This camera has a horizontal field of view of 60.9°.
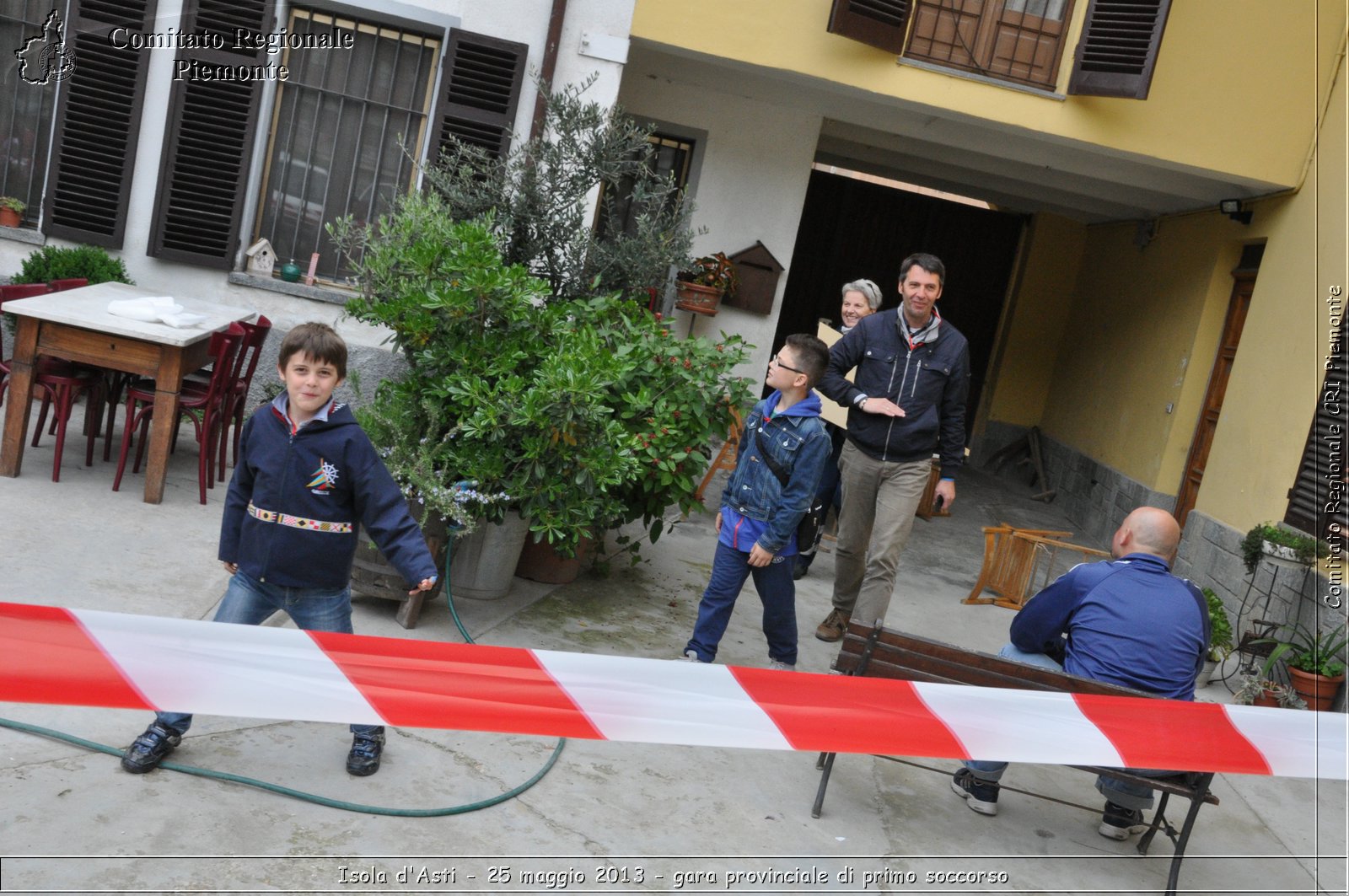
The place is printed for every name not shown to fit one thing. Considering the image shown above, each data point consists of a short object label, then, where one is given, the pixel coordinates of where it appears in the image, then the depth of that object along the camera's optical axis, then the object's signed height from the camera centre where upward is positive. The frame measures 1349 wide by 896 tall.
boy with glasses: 4.86 -0.83
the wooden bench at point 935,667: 3.97 -1.16
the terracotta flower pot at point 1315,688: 6.54 -1.56
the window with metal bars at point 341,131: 8.32 +0.49
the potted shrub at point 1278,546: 7.09 -0.89
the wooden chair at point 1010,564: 7.84 -1.49
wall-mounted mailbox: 9.62 +0.09
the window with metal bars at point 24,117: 8.05 +0.11
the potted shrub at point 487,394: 5.12 -0.71
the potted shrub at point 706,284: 9.25 -0.06
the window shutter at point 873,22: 8.10 +2.00
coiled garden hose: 3.55 -1.81
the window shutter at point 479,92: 8.08 +0.94
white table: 5.92 -1.02
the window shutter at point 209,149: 7.97 +0.15
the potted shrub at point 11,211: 8.11 -0.55
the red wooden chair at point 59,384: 6.24 -1.31
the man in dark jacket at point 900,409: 5.59 -0.43
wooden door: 9.81 -0.05
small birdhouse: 8.34 -0.53
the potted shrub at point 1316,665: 6.55 -1.45
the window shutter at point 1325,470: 7.03 -0.38
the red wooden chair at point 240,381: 6.79 -1.23
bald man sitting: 4.05 -0.89
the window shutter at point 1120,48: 8.25 +2.22
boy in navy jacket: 3.56 -0.95
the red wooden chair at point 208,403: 6.33 -1.28
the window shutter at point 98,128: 7.88 +0.14
